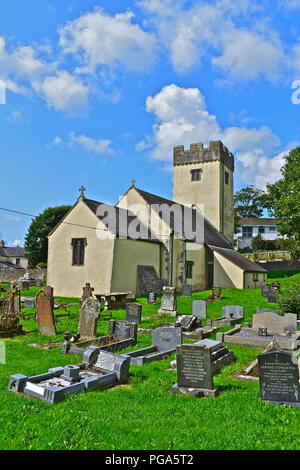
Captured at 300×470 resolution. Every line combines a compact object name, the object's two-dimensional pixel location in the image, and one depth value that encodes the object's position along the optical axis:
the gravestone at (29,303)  19.17
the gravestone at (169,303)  17.25
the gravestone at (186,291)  24.16
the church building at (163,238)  23.39
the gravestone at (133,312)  14.55
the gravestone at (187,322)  13.32
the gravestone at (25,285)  29.49
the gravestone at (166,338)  10.34
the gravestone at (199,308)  16.47
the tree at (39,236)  51.03
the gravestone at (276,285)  25.92
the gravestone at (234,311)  16.16
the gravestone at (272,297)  21.47
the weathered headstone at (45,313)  12.55
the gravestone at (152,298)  21.03
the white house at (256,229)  71.81
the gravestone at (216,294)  23.08
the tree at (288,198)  34.81
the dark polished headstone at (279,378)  6.38
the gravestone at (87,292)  15.68
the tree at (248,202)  74.56
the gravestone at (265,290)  24.44
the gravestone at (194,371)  6.89
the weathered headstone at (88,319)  11.52
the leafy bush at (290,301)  16.36
